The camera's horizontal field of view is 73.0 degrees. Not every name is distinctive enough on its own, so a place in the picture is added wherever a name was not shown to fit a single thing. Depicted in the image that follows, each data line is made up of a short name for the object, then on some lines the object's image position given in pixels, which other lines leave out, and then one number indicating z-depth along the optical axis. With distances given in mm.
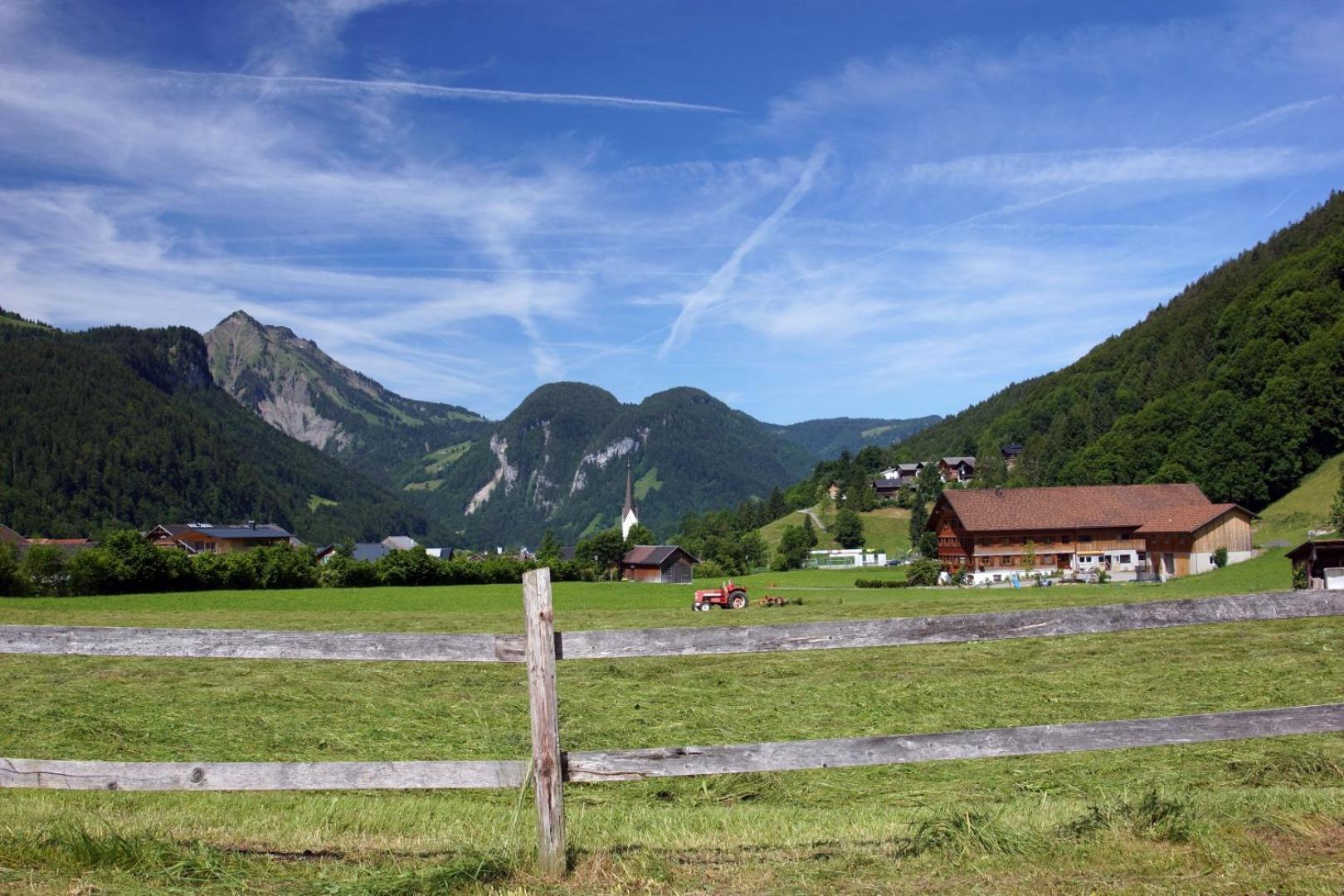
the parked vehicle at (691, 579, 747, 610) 46156
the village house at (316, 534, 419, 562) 153875
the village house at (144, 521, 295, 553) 139125
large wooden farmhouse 83188
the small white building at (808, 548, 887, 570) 126062
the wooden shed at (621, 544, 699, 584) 106750
